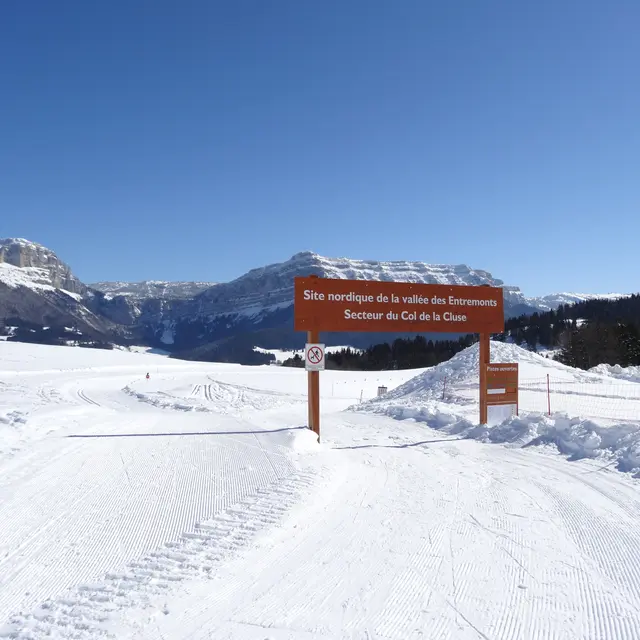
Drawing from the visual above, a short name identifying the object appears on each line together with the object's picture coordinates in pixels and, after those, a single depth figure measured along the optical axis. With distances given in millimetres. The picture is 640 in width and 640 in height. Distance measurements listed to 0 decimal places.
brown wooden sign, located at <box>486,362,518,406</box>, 14305
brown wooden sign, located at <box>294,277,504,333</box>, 13062
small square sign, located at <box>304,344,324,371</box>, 12719
